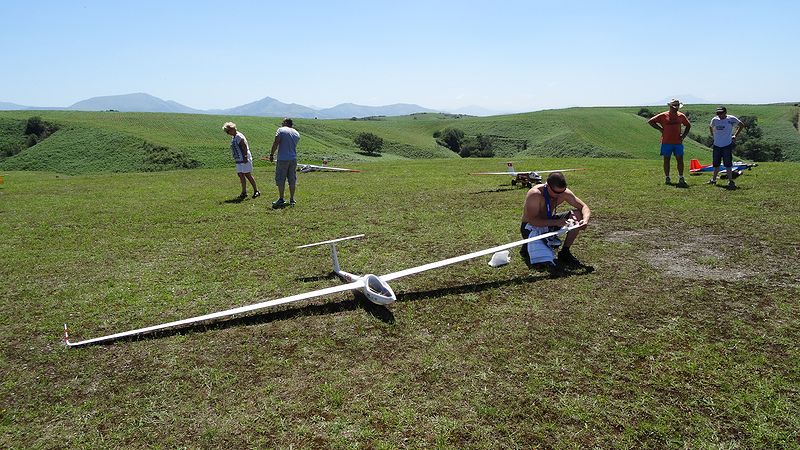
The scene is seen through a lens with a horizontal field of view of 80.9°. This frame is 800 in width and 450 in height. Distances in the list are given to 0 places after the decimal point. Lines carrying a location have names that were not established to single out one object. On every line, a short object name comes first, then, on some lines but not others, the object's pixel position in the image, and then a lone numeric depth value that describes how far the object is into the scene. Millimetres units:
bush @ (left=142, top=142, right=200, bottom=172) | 38844
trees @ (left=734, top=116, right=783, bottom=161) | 62181
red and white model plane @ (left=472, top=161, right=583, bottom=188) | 14644
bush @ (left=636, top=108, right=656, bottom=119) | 108044
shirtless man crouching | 7312
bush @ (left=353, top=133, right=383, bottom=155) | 55519
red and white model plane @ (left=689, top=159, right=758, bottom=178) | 15320
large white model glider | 5484
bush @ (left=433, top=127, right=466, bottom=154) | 76931
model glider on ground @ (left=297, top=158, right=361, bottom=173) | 24641
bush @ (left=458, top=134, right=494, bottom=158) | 70438
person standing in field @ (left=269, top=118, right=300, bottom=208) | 12719
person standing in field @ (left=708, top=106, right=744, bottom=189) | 13461
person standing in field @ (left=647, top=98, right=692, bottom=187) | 14141
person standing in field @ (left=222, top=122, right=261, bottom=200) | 13977
